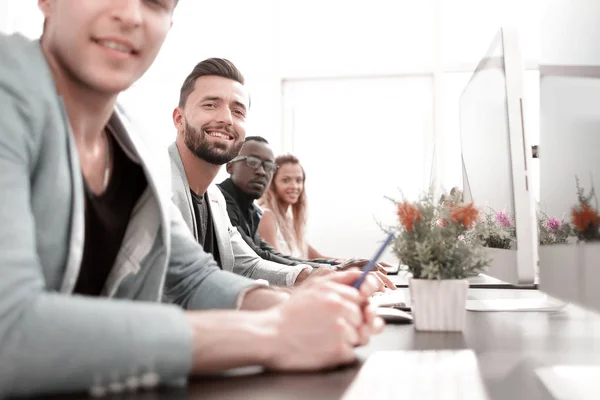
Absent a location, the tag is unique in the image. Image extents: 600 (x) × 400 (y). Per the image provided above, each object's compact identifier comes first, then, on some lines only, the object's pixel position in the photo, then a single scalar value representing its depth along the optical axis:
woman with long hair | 4.05
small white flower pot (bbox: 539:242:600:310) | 0.84
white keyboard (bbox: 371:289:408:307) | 1.47
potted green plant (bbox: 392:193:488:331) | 1.10
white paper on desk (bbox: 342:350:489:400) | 0.66
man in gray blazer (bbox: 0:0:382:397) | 0.62
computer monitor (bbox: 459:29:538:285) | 1.25
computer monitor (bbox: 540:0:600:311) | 0.87
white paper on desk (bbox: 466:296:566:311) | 1.47
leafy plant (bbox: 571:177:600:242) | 0.85
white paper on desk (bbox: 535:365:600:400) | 0.70
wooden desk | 0.66
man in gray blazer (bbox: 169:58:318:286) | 2.22
